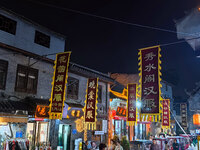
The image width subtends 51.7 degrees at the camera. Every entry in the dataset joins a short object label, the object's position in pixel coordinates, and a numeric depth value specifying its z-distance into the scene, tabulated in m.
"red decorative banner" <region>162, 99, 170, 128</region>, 25.80
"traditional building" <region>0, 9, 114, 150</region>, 13.94
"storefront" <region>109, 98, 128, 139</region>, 23.86
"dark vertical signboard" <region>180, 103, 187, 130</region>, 36.47
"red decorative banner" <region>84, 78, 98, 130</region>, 17.05
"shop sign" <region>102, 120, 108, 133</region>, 22.46
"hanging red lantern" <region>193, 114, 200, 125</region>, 27.56
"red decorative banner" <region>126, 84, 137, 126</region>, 18.95
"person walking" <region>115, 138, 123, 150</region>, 9.97
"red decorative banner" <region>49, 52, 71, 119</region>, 14.27
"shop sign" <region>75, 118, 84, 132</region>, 19.73
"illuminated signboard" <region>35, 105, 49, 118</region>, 14.23
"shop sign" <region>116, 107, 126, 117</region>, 23.77
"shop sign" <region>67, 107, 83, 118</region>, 17.99
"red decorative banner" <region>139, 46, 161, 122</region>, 11.77
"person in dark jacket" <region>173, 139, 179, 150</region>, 18.25
